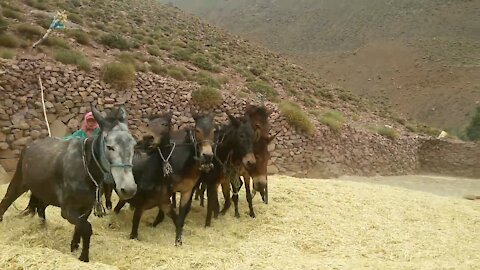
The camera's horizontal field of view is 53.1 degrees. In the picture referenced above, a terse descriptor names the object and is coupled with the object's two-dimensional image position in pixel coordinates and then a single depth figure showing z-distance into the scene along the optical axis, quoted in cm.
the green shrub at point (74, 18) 2386
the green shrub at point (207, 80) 2028
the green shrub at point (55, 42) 1747
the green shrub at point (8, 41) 1593
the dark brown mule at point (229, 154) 772
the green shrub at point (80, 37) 2020
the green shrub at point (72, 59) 1520
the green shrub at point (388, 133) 2223
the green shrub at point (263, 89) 2236
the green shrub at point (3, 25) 1705
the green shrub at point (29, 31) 1784
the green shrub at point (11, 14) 1988
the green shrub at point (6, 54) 1405
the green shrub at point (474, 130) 3294
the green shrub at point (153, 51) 2345
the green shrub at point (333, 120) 1954
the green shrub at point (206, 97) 1664
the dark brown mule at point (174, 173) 671
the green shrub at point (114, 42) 2161
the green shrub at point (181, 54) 2428
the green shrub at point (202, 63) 2386
